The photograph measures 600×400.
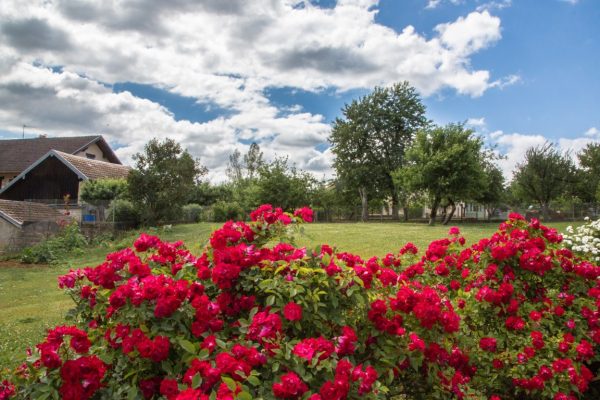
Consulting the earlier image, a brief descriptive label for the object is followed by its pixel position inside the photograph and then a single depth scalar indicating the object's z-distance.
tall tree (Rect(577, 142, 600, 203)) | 40.74
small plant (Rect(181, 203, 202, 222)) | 32.22
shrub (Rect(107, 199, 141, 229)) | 23.64
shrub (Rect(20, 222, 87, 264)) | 17.06
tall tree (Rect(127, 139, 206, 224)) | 23.86
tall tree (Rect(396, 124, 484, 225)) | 27.72
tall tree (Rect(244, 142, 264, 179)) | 64.69
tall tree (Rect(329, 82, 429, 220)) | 40.12
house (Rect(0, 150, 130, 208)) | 33.03
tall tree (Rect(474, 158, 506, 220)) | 41.75
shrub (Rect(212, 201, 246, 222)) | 33.03
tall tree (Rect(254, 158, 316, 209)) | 35.47
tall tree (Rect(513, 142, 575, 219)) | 37.72
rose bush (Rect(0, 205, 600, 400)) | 2.11
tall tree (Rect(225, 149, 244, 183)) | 65.94
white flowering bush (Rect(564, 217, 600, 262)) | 5.25
